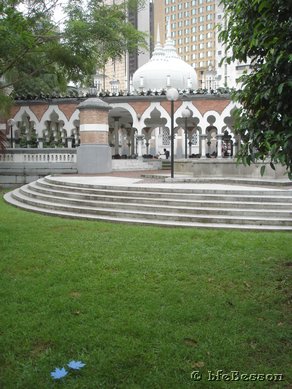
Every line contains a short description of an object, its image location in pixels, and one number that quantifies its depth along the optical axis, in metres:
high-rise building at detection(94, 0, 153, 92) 69.60
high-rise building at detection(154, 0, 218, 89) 98.75
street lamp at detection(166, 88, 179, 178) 13.53
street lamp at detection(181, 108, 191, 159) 19.69
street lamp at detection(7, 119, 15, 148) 25.62
